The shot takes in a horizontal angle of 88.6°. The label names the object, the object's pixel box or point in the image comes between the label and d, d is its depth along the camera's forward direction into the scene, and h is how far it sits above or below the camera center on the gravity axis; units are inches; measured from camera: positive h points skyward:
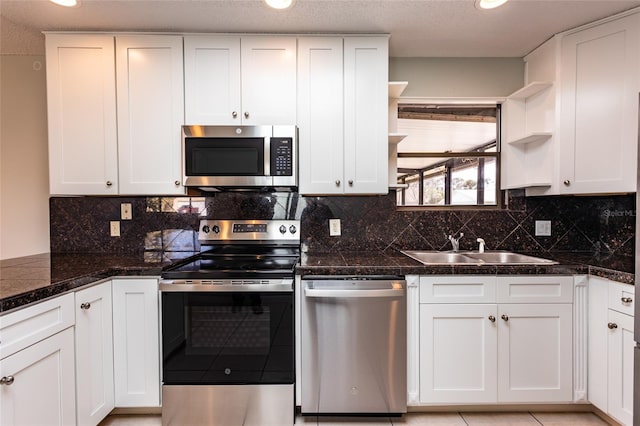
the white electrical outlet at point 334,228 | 94.0 -6.7
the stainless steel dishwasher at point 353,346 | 70.3 -30.6
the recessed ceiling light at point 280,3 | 68.0 +42.3
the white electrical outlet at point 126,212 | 94.3 -1.9
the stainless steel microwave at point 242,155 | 78.6 +12.0
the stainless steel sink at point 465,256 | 91.4 -14.7
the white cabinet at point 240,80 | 80.8 +30.9
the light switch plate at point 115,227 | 94.2 -6.2
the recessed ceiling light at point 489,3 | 67.8 +41.9
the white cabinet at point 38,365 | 47.5 -25.3
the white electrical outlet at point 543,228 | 95.1 -7.1
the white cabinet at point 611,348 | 63.8 -29.6
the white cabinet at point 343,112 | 81.2 +23.0
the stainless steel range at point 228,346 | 68.8 -29.9
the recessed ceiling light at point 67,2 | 68.5 +43.0
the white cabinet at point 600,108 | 72.8 +22.3
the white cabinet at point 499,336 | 72.0 -29.1
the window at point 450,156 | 98.3 +14.4
